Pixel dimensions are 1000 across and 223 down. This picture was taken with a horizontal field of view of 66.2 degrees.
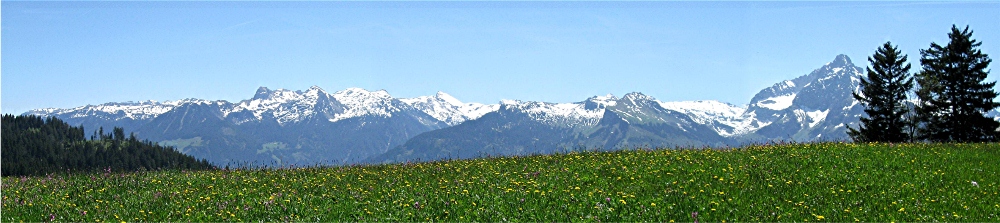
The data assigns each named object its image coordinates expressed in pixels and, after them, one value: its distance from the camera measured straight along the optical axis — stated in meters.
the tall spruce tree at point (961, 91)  50.28
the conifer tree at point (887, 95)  55.53
